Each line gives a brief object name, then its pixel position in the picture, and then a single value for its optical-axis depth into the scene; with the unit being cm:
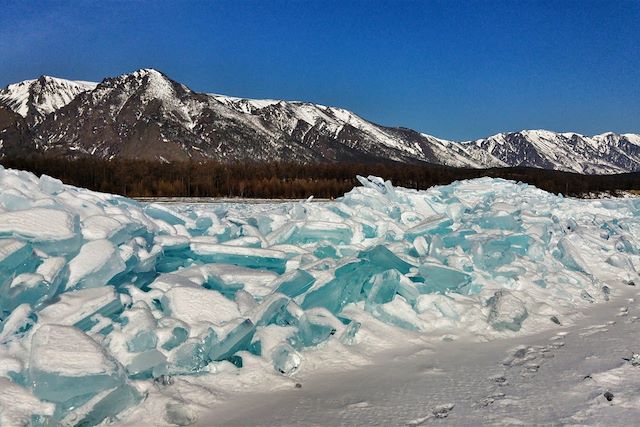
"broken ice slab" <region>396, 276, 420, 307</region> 689
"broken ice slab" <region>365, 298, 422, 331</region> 649
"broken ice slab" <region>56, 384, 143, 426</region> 391
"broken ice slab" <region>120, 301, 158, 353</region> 487
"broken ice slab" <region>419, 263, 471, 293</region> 723
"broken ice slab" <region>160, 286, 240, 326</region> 539
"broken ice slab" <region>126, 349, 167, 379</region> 464
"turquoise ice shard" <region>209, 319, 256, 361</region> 502
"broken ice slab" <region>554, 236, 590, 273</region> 959
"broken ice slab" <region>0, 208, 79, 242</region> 516
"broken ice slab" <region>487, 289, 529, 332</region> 655
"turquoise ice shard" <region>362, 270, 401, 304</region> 669
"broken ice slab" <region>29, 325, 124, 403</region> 388
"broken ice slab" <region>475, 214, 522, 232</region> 1041
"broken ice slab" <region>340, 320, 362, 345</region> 583
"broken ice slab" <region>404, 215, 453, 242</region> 885
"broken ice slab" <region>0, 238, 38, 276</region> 482
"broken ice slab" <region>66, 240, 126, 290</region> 533
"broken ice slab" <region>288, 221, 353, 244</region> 827
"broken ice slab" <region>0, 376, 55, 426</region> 368
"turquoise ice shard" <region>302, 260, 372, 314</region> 636
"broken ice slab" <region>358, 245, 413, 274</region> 690
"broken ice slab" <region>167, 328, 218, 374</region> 485
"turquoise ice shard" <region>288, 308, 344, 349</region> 559
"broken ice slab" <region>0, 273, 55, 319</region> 482
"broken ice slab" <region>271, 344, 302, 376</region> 505
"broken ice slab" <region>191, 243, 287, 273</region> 697
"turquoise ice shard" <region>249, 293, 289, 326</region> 546
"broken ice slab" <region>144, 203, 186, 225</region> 871
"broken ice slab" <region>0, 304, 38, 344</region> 457
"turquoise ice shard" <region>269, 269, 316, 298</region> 621
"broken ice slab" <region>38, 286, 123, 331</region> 480
